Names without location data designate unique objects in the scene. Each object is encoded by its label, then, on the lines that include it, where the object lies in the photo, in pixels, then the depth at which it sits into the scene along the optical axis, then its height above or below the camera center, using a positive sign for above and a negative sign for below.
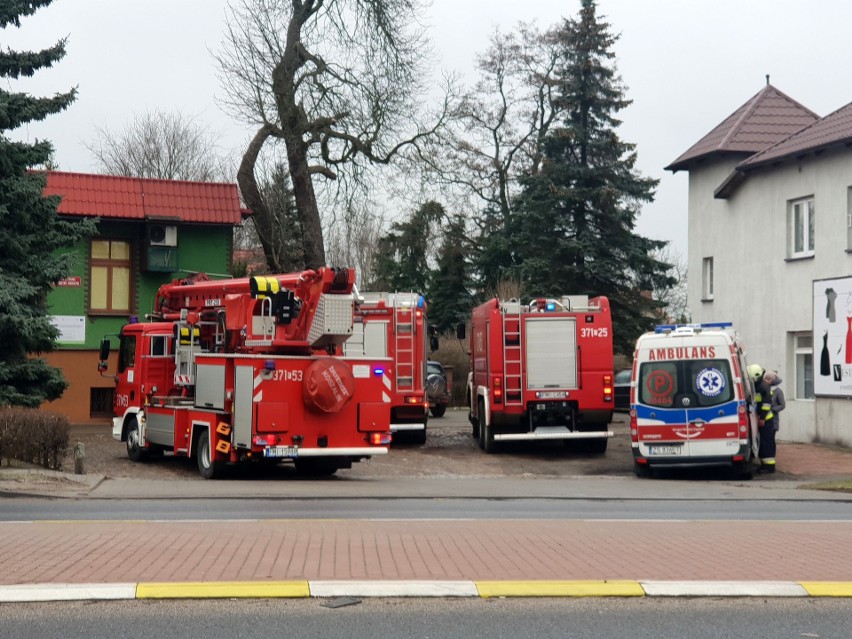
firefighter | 21.98 -0.69
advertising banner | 25.95 +0.92
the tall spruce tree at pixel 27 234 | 21.84 +2.63
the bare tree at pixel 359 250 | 66.93 +7.34
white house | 26.70 +3.21
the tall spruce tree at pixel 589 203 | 43.12 +6.25
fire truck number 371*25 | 24.80 +0.08
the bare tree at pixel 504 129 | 52.56 +10.93
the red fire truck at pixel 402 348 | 25.80 +0.61
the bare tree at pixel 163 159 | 60.72 +10.92
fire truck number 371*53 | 18.62 -0.14
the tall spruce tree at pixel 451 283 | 55.59 +4.35
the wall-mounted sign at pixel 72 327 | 31.67 +1.26
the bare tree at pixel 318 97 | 33.59 +7.79
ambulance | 20.75 -0.38
